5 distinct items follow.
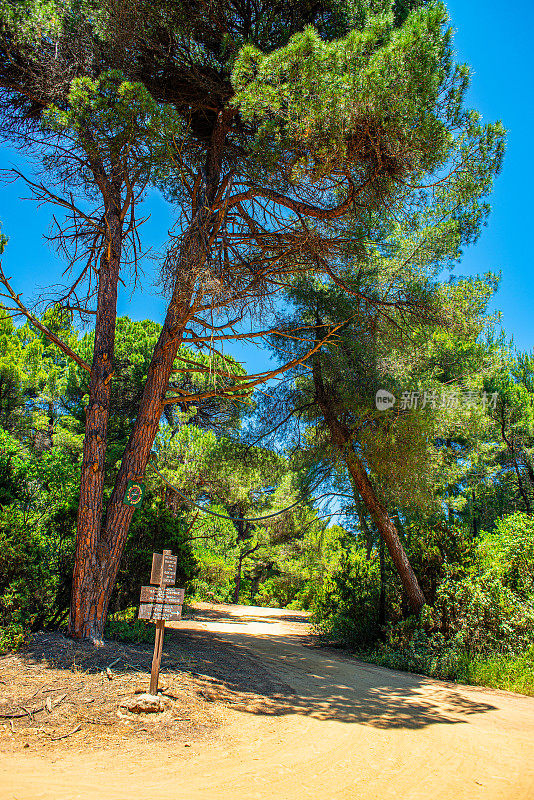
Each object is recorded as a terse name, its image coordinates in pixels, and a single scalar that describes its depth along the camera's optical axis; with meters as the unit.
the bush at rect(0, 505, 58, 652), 5.24
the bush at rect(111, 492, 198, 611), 7.79
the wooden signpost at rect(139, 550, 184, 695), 4.22
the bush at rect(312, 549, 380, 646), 9.69
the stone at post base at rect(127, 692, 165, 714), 3.89
